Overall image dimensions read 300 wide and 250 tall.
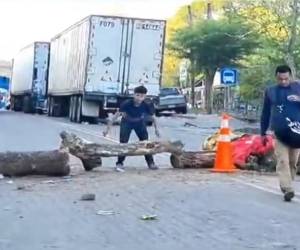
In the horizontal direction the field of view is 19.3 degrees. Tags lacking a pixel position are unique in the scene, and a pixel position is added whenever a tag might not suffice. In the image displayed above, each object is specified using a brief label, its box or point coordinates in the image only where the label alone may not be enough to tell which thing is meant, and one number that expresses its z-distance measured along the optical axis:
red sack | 15.05
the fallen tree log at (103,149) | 14.19
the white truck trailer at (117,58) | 34.34
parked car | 52.22
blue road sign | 33.44
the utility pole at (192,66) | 60.47
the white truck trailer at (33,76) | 51.44
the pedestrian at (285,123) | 11.12
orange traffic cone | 14.72
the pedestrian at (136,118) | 15.37
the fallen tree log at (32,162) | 13.45
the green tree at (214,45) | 56.59
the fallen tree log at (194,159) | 15.20
